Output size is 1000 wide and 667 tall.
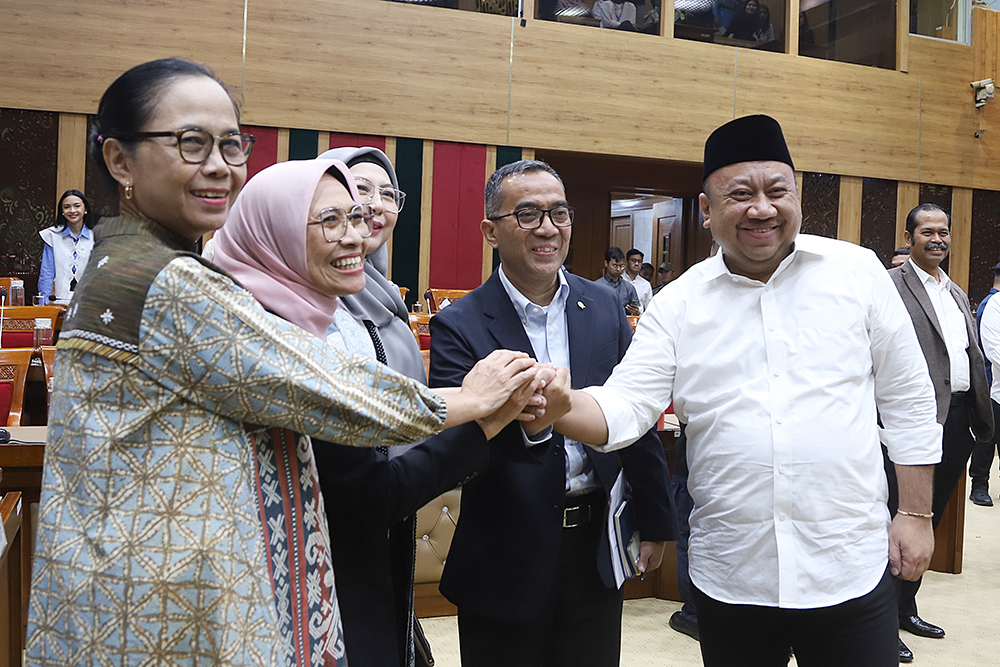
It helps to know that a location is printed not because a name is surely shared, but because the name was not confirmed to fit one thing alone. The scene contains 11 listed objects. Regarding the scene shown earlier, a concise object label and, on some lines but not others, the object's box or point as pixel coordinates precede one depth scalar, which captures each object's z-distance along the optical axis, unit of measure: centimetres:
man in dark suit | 178
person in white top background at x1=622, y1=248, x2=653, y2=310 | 991
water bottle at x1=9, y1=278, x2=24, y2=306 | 605
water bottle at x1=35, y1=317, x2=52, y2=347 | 429
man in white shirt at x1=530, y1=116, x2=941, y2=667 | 163
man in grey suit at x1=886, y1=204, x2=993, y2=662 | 358
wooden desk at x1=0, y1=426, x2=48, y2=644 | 256
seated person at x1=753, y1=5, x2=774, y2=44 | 1009
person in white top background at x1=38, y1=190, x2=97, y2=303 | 753
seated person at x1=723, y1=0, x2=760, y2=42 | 997
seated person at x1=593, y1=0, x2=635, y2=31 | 950
